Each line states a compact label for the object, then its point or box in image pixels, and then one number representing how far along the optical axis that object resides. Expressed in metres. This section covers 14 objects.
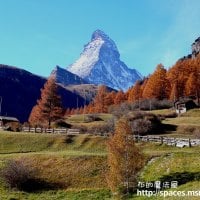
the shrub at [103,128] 87.44
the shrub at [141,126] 82.12
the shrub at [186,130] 84.69
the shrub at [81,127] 92.41
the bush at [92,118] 115.88
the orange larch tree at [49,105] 95.75
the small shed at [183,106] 114.56
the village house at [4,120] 101.68
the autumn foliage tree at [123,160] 44.47
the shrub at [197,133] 74.16
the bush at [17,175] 50.72
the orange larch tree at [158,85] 134.38
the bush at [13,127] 86.62
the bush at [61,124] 98.38
